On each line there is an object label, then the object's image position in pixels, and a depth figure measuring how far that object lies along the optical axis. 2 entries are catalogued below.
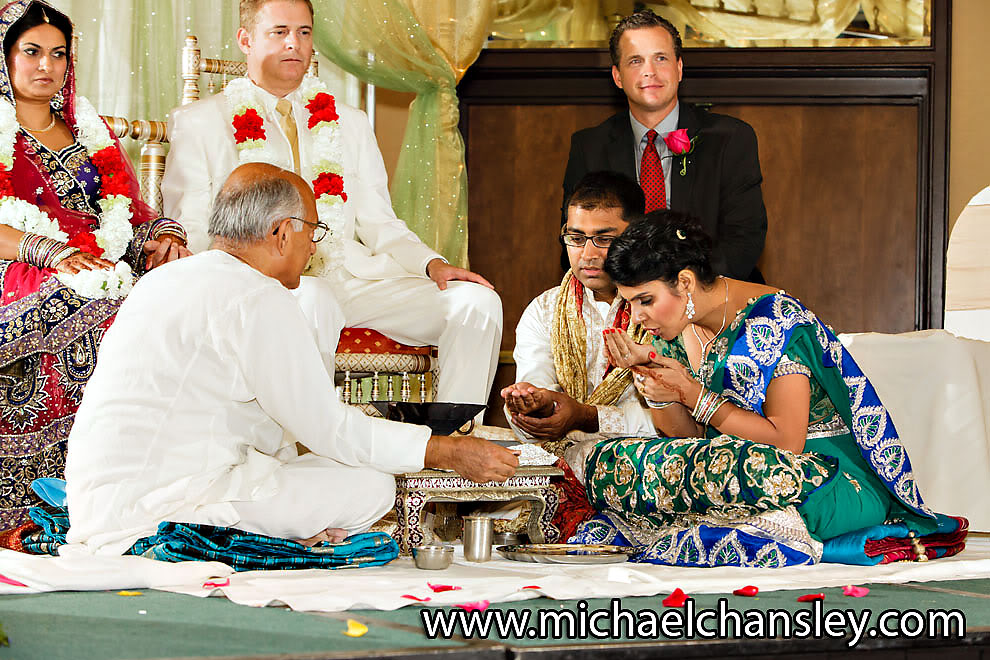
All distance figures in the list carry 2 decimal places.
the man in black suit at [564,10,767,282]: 4.69
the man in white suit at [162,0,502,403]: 4.53
